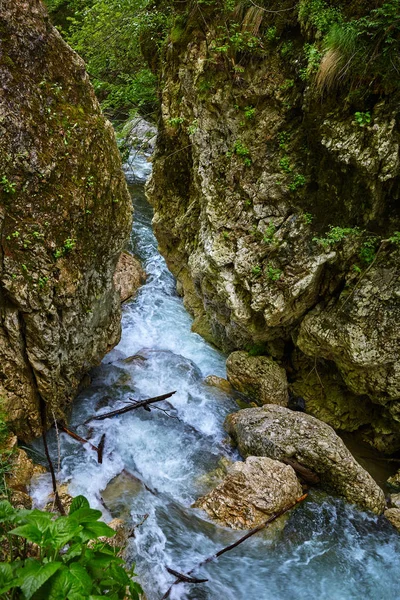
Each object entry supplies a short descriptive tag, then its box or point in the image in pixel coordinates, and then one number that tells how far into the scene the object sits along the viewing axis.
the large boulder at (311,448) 5.86
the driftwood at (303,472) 6.00
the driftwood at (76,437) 6.11
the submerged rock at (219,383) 8.02
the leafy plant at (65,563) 2.03
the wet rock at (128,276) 10.69
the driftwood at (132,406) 6.70
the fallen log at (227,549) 4.54
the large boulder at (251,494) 5.35
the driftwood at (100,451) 5.89
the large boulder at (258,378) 7.61
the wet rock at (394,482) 6.31
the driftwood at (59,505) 4.23
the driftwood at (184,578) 4.54
